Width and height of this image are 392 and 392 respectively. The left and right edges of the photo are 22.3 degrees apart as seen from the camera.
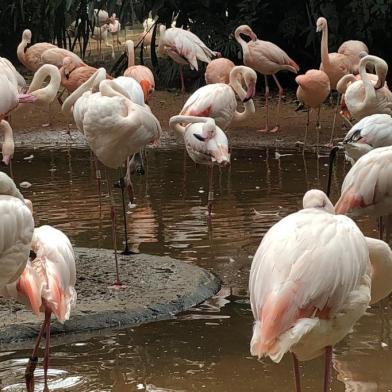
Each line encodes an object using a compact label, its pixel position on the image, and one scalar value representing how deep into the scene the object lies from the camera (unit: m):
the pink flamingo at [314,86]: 11.53
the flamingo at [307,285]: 3.37
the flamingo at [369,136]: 6.98
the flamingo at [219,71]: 12.42
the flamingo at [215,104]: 8.91
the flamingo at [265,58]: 12.91
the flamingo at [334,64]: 12.39
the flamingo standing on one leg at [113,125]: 6.11
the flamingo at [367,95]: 9.23
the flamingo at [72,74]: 11.40
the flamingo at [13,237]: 4.18
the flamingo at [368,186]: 5.62
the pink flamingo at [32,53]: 13.45
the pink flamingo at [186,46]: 13.57
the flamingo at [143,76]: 10.74
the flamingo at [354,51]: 12.62
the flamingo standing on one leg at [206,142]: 7.78
